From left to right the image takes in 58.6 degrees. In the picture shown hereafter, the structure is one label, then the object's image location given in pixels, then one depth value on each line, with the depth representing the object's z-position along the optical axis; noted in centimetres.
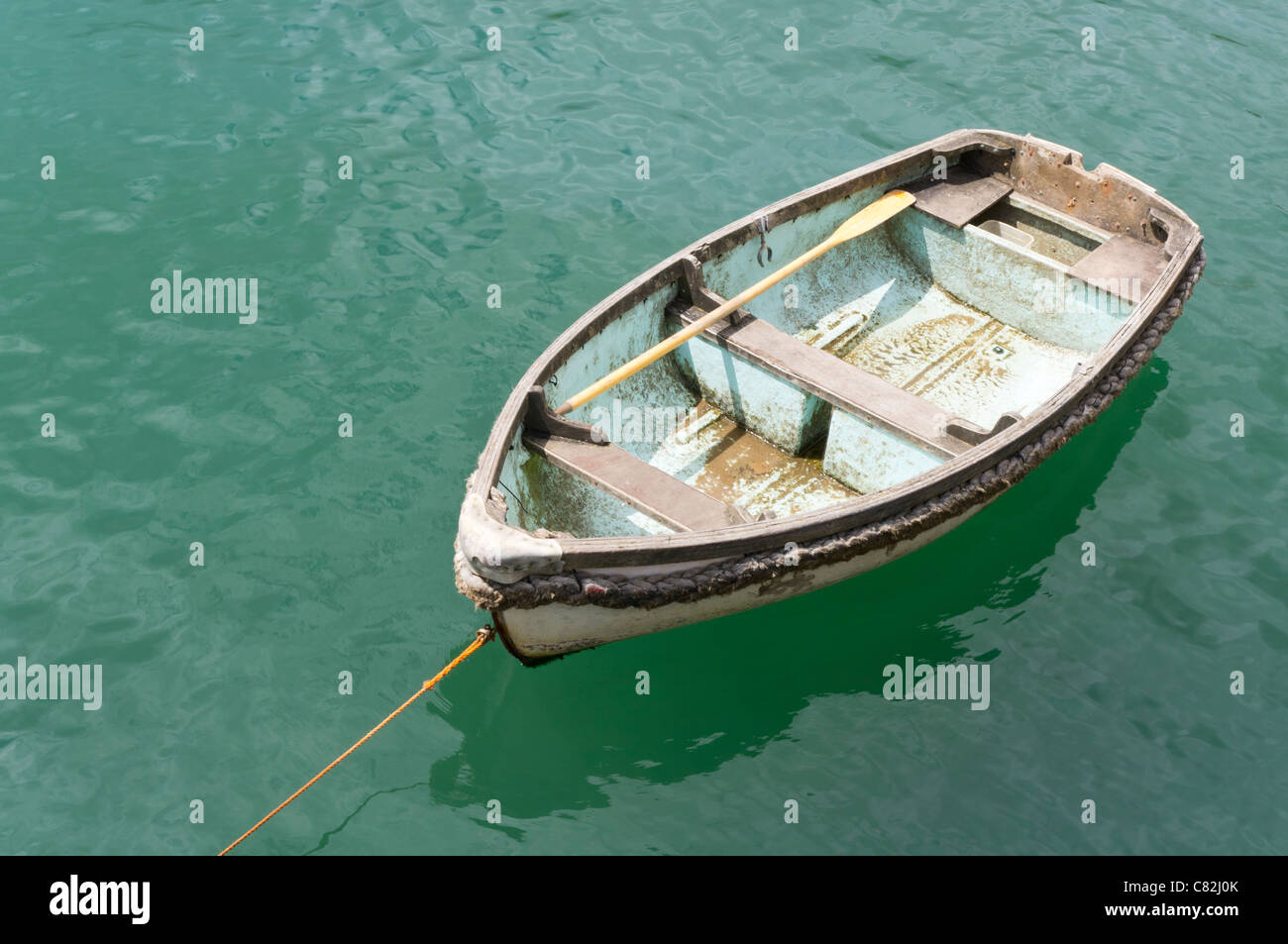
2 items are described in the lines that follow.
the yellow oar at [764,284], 912
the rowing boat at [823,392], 798
